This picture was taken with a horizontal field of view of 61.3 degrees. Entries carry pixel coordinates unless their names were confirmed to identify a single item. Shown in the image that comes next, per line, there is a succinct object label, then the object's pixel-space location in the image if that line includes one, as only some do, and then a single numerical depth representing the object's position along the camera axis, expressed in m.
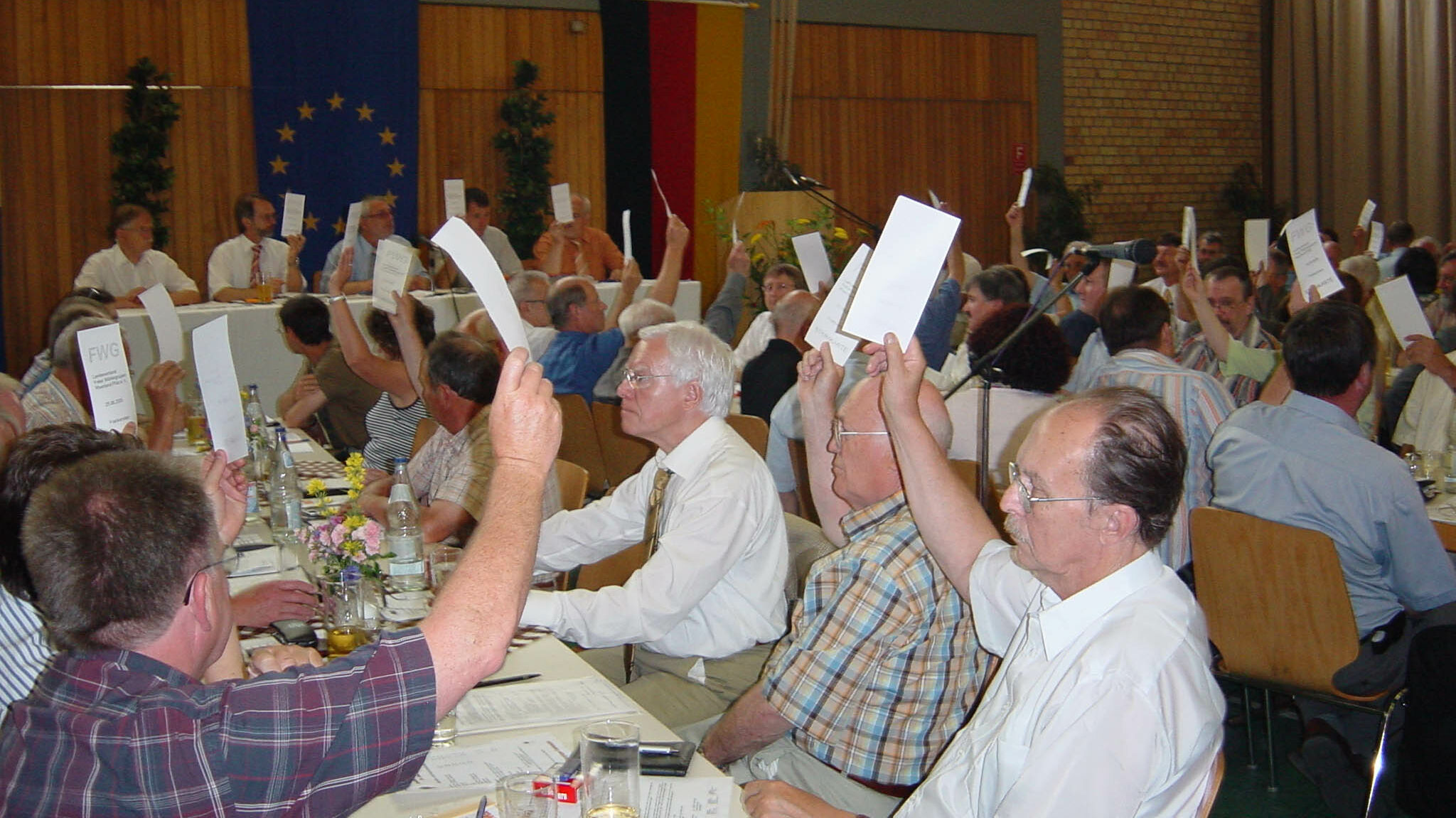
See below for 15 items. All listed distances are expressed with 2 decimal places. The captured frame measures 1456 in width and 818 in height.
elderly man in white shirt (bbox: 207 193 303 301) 8.40
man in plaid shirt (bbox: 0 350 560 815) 1.30
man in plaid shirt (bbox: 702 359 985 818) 2.17
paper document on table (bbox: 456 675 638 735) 2.12
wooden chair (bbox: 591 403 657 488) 5.21
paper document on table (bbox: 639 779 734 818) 1.77
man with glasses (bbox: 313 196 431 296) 8.16
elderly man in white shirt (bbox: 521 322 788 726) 2.62
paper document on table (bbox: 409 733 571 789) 1.89
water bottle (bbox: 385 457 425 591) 2.94
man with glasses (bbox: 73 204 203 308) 7.92
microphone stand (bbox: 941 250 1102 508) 2.64
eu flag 9.30
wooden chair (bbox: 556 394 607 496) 5.55
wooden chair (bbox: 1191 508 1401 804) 3.00
